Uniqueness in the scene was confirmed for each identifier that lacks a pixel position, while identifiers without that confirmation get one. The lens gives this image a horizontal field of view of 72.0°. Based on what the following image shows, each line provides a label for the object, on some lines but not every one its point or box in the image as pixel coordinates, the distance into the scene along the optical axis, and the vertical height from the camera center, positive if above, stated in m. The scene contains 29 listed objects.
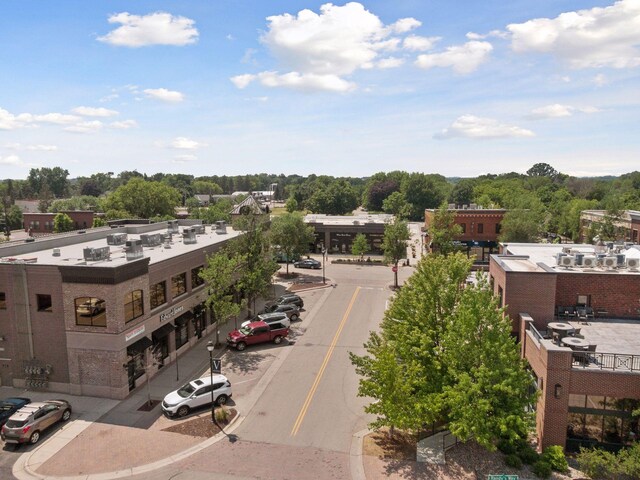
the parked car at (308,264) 65.19 -11.17
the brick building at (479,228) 67.75 -6.21
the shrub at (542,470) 17.98 -11.47
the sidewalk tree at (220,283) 32.72 -7.16
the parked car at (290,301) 43.75 -11.19
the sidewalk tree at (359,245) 66.12 -8.54
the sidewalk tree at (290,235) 58.09 -6.20
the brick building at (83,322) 25.81 -8.06
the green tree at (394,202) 131.00 -4.27
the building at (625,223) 59.44 -5.12
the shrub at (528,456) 18.73 -11.40
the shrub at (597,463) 16.78 -10.79
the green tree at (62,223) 87.00 -6.76
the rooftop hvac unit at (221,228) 47.94 -4.37
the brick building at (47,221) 91.75 -6.76
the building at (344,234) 75.69 -7.90
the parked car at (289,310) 40.97 -11.32
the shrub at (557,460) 18.38 -11.33
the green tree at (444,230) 61.66 -6.03
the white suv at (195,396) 23.94 -11.55
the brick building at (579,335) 19.39 -7.56
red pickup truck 33.78 -11.36
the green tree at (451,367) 17.67 -7.77
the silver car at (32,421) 20.94 -11.37
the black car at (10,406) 22.97 -11.63
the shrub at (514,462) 18.55 -11.48
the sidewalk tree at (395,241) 54.66 -6.59
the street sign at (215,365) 23.37 -9.35
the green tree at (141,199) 96.25 -2.43
